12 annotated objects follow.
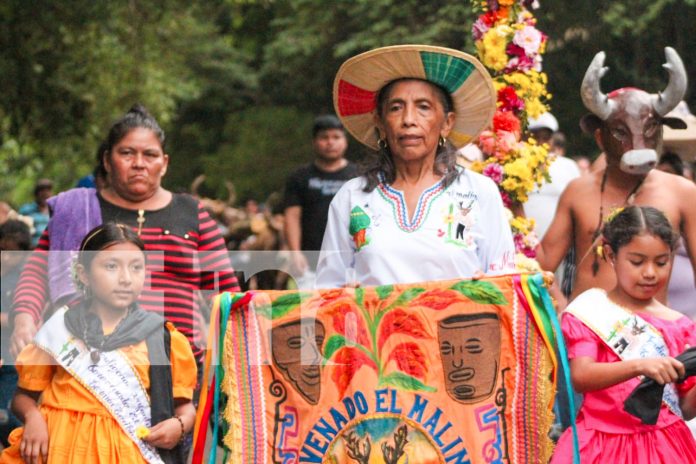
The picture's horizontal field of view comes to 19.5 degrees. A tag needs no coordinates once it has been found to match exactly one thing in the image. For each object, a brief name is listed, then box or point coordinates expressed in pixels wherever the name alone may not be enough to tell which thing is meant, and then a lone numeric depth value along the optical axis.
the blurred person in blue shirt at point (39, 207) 23.77
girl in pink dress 8.39
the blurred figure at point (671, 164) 13.98
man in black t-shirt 15.81
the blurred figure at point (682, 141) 15.06
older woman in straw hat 8.63
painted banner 7.89
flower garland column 12.32
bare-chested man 10.51
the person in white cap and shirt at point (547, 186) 15.03
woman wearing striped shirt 9.79
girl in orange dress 8.56
